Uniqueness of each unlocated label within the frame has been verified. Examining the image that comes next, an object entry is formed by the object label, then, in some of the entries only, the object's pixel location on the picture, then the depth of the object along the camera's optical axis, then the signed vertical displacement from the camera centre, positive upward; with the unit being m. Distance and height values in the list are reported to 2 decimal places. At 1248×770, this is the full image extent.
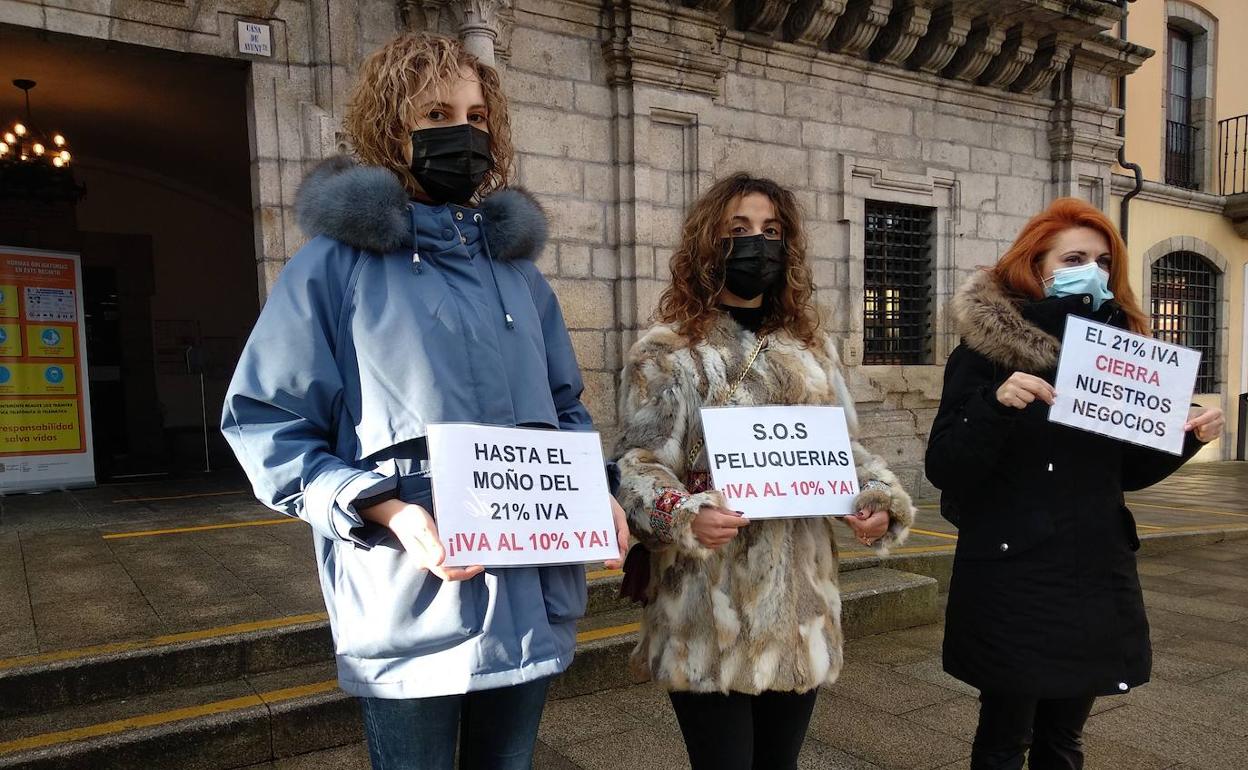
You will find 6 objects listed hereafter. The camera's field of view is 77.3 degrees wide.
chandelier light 8.07 +1.97
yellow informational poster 7.58 -0.24
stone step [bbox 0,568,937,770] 2.64 -1.36
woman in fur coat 1.87 -0.41
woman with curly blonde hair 1.33 -0.11
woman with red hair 2.06 -0.49
